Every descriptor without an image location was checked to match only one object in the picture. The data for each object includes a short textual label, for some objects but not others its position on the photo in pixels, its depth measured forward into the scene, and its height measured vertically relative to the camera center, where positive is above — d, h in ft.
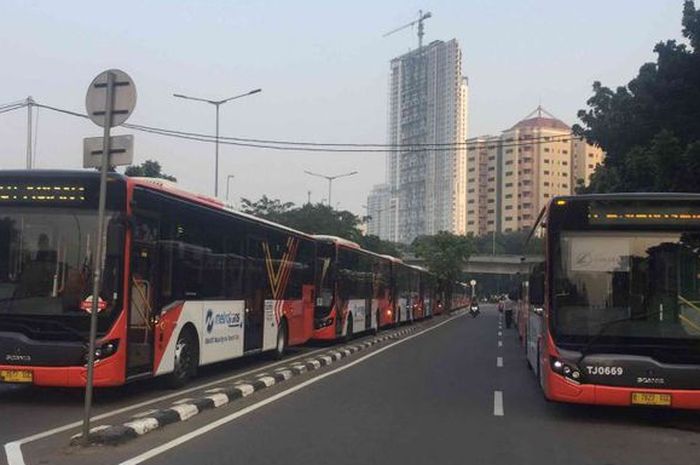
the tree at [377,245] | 213.87 +9.73
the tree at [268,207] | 184.75 +16.91
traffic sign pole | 25.44 +1.10
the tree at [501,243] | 287.30 +15.16
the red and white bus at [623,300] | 30.71 -0.64
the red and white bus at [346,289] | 73.56 -1.20
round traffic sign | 27.45 +6.28
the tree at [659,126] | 67.67 +17.51
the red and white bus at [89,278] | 33.06 -0.25
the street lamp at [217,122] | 111.46 +22.87
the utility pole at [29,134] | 95.14 +17.40
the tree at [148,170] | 128.36 +17.81
